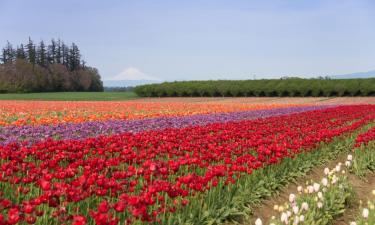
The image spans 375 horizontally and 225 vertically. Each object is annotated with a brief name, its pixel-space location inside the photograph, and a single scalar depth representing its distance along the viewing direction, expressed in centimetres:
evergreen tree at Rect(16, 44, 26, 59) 12208
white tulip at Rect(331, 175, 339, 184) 691
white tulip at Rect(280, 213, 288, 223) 474
